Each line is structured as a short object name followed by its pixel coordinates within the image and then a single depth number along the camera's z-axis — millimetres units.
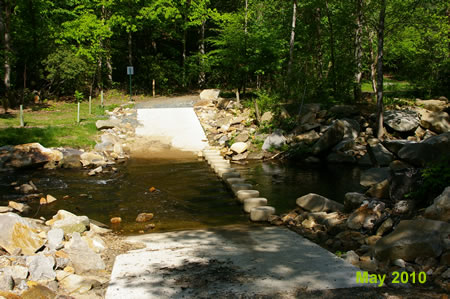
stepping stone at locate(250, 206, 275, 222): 7023
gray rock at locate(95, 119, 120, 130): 15422
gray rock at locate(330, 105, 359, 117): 15539
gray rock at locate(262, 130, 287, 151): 14305
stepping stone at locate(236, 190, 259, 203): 8094
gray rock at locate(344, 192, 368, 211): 6699
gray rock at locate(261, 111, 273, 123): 15844
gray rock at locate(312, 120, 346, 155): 13328
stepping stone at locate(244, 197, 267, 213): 7570
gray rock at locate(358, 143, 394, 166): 11558
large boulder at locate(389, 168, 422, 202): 6289
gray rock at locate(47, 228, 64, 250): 4758
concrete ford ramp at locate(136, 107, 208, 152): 15297
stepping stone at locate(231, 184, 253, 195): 8764
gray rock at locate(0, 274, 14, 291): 3629
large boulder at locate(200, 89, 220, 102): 21147
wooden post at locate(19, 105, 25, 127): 14436
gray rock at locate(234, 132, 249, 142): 14750
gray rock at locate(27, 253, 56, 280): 3986
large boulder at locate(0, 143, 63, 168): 11516
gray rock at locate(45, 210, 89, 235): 5477
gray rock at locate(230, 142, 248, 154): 13836
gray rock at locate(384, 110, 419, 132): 14156
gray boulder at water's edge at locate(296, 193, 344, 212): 7254
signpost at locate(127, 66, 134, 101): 21516
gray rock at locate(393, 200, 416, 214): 5797
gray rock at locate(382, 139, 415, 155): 7701
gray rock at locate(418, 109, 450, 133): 14539
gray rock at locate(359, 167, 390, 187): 7466
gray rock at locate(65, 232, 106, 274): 4418
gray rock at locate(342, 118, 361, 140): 14266
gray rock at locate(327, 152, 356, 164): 12914
